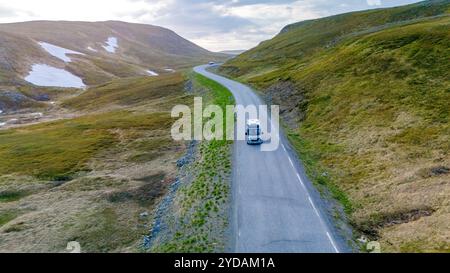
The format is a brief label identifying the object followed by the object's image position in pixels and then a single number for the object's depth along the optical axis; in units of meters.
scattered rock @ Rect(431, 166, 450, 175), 28.27
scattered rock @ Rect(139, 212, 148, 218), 30.61
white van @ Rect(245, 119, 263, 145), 40.59
